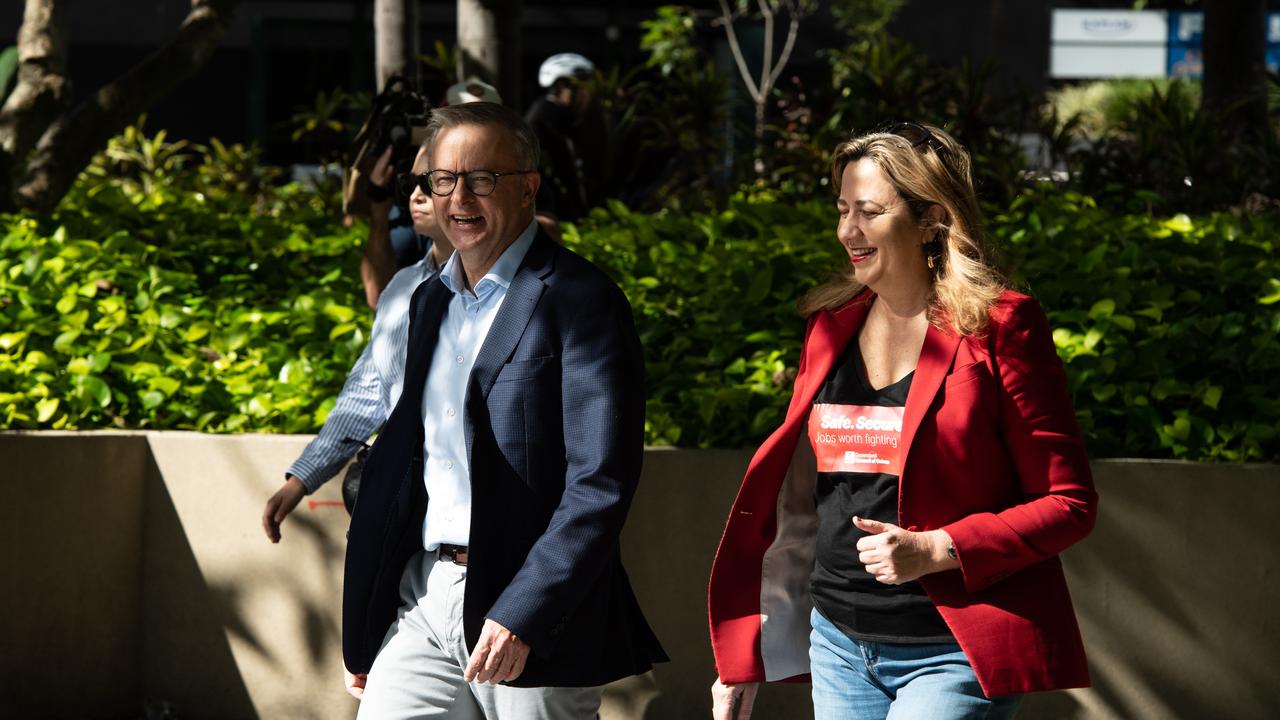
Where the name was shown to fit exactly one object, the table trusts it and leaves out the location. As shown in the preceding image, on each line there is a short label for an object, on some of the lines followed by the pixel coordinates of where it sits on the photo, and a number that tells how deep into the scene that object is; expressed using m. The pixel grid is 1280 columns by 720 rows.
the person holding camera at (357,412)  6.77
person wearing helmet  16.31
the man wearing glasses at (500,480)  5.44
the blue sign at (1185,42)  58.41
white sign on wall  52.22
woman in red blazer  5.23
